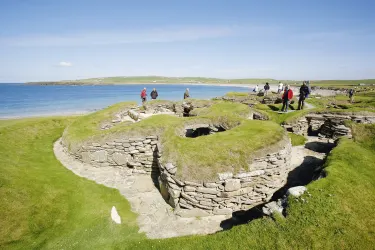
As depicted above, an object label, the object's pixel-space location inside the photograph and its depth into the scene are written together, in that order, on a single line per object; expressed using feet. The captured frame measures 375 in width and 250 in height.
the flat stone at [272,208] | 26.53
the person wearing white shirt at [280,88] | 133.85
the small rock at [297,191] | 27.72
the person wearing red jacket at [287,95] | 69.31
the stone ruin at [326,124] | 55.98
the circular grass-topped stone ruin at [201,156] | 32.30
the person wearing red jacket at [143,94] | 92.95
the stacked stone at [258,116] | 67.24
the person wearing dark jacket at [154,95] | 98.52
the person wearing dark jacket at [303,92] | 71.08
